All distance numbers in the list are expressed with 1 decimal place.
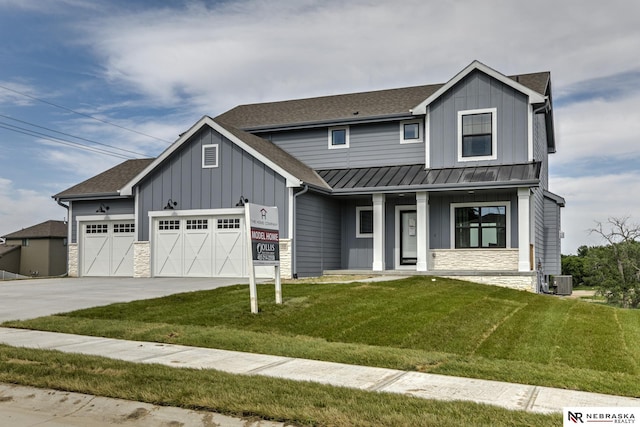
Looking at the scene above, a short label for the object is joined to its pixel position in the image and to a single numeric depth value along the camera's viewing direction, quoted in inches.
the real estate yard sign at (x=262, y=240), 488.7
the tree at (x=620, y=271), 1267.2
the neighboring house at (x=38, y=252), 1494.8
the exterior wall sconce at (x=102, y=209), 953.5
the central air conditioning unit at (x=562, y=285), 946.1
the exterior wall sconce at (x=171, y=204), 857.7
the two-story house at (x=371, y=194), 803.4
